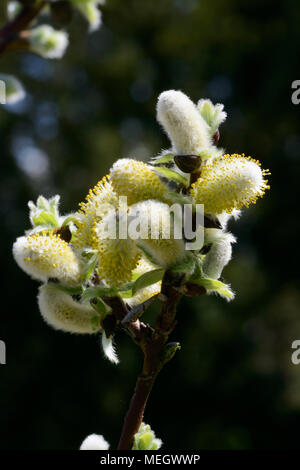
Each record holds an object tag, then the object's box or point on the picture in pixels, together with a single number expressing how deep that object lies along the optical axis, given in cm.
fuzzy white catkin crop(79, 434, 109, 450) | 55
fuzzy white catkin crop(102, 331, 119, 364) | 55
